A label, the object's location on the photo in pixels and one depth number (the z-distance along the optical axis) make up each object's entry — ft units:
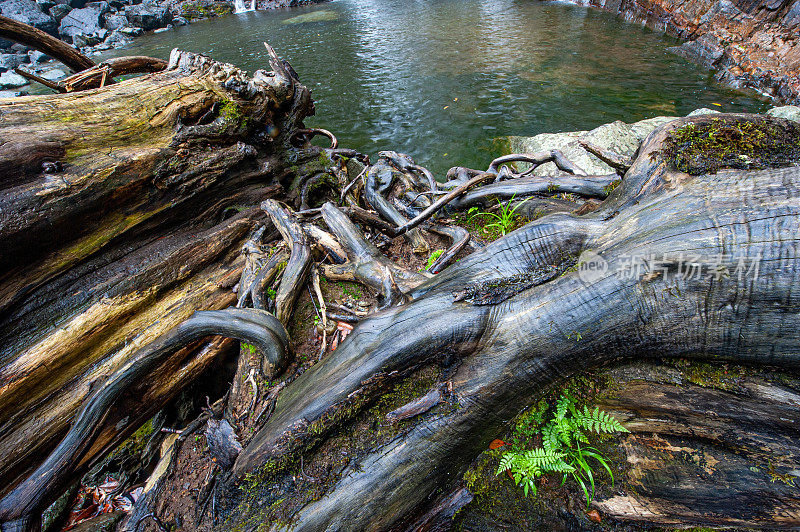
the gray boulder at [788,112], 23.80
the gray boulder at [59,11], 80.59
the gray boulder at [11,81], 47.98
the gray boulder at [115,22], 80.12
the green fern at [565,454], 6.08
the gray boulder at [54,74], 51.77
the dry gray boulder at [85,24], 74.90
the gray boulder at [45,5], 80.89
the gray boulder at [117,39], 72.38
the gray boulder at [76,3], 85.37
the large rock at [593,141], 19.97
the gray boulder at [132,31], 77.71
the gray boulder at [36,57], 60.83
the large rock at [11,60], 57.14
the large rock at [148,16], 81.46
